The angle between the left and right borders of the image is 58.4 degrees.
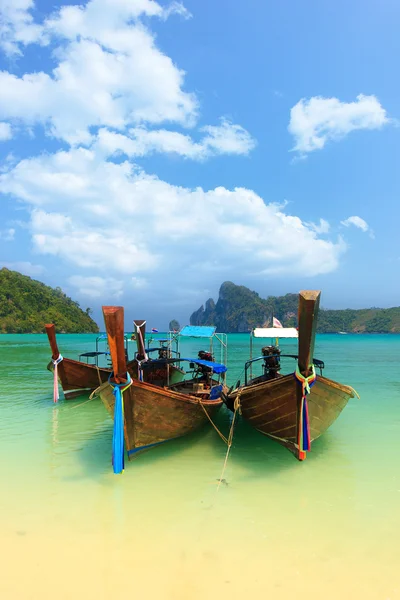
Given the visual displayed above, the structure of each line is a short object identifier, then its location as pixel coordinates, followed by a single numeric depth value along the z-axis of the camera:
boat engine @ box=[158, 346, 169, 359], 16.20
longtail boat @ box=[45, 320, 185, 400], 13.78
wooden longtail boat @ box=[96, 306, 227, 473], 6.75
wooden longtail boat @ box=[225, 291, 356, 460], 6.69
